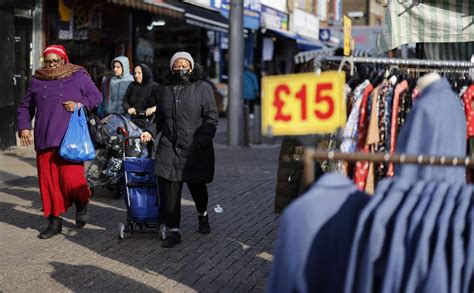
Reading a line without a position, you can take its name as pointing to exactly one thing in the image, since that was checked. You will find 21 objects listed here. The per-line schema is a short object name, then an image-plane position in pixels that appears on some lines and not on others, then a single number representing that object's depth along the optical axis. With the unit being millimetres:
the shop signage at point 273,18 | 25778
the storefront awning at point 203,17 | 18750
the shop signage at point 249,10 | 22547
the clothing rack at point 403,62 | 5320
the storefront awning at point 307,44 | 29188
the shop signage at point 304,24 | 29250
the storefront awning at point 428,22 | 7219
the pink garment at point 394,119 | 4855
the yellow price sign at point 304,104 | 3326
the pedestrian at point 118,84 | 9523
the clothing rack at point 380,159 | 2977
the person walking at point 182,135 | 6504
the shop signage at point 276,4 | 26400
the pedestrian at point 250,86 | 22156
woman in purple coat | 6797
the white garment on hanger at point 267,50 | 26938
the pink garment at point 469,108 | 4914
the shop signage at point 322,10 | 33438
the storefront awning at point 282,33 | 26695
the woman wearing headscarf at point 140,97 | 9109
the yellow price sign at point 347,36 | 5766
